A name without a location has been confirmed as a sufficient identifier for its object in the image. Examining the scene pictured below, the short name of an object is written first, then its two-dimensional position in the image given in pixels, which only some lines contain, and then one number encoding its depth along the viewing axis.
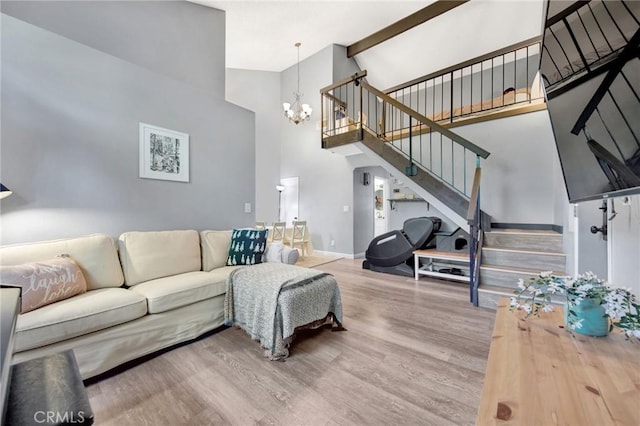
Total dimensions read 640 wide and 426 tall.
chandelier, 5.32
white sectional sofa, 1.49
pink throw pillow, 1.48
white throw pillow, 2.88
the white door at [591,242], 1.60
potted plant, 0.82
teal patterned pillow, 2.77
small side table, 0.52
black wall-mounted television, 0.72
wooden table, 0.58
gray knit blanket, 1.87
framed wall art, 2.61
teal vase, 0.91
